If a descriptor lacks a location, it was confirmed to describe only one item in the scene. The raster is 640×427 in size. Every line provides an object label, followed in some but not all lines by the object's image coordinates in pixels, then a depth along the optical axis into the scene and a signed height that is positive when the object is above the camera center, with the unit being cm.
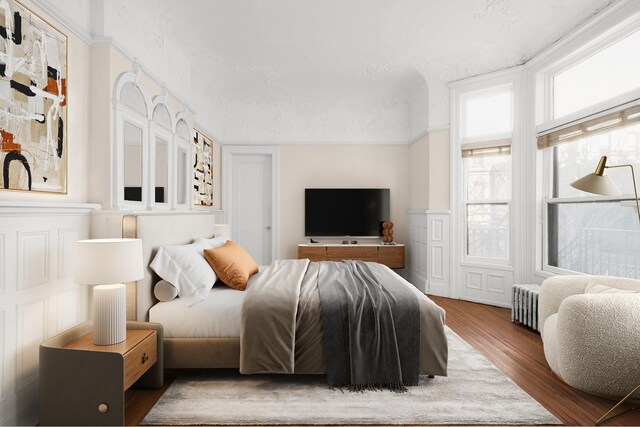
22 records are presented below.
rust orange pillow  262 -43
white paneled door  551 +19
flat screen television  531 +7
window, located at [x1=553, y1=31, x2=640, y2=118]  278 +129
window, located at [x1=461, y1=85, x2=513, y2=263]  411 +56
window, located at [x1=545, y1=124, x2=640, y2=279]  274 +2
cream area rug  180 -111
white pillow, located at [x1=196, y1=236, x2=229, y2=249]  306 -26
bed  213 -76
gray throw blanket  208 -82
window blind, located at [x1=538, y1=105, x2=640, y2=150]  270 +82
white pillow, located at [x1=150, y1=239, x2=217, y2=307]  231 -42
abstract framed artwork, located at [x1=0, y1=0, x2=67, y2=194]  167 +62
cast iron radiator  315 -89
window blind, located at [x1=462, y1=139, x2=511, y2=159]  408 +86
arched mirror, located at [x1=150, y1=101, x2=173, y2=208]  300 +56
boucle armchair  186 -73
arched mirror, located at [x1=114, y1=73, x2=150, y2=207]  245 +58
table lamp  174 -33
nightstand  166 -87
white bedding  218 -70
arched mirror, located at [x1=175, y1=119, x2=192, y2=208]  358 +57
